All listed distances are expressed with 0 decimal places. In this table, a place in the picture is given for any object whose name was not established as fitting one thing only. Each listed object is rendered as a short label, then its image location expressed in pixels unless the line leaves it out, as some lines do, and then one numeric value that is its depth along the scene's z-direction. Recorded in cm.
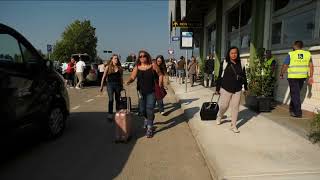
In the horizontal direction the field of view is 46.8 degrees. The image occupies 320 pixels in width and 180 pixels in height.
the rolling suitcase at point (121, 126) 675
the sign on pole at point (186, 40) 1528
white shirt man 2025
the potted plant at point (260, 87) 939
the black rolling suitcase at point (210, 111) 841
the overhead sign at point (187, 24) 2722
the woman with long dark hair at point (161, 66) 1016
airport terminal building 895
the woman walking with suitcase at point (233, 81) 712
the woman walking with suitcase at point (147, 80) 713
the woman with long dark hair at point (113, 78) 880
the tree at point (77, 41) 6494
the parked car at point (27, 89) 533
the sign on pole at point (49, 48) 3072
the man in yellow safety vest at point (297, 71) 834
